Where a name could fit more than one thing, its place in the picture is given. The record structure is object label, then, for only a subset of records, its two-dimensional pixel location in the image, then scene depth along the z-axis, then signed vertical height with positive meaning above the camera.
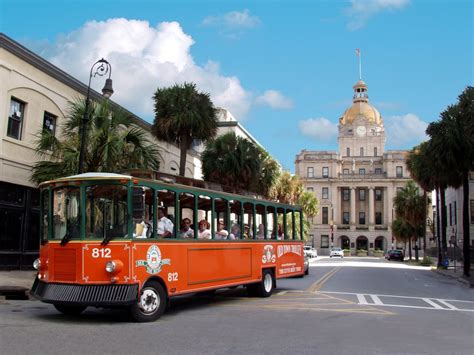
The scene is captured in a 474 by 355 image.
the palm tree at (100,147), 17.80 +2.88
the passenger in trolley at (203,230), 12.57 +0.07
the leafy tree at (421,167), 32.72 +5.16
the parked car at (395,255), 65.73 -2.25
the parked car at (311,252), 64.30 -2.14
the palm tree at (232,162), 33.50 +4.54
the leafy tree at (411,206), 61.09 +3.58
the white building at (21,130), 21.23 +4.16
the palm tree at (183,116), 27.97 +6.20
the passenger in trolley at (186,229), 12.09 +0.08
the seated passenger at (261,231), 15.31 +0.09
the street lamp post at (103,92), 16.02 +4.52
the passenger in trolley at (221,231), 13.27 +0.05
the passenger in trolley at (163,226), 11.20 +0.14
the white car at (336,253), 78.19 -2.56
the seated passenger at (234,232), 13.85 +0.04
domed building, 105.62 +7.91
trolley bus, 9.94 -0.25
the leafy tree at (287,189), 47.25 +4.35
